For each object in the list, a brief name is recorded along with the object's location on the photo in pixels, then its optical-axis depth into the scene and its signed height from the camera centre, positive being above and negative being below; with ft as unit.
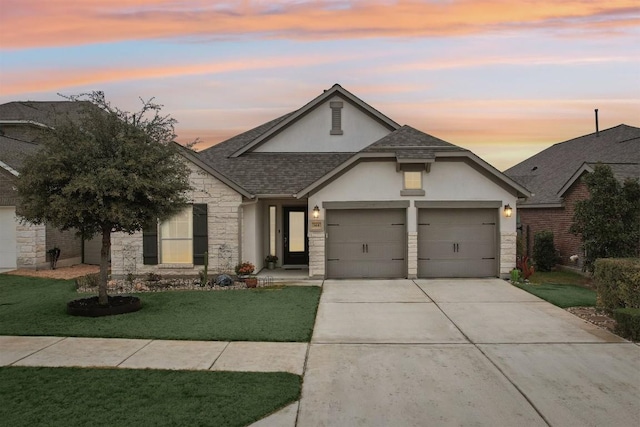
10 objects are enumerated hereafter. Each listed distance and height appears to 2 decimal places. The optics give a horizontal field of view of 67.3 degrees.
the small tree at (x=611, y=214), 47.75 +0.06
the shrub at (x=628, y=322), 28.45 -6.50
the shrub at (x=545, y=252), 63.05 -4.90
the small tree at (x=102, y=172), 33.65 +3.20
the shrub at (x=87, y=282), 47.80 -6.58
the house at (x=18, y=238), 60.23 -2.71
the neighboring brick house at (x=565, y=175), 60.44 +5.58
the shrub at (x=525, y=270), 52.19 -6.10
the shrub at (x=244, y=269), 51.52 -5.69
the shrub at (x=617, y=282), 31.63 -4.68
